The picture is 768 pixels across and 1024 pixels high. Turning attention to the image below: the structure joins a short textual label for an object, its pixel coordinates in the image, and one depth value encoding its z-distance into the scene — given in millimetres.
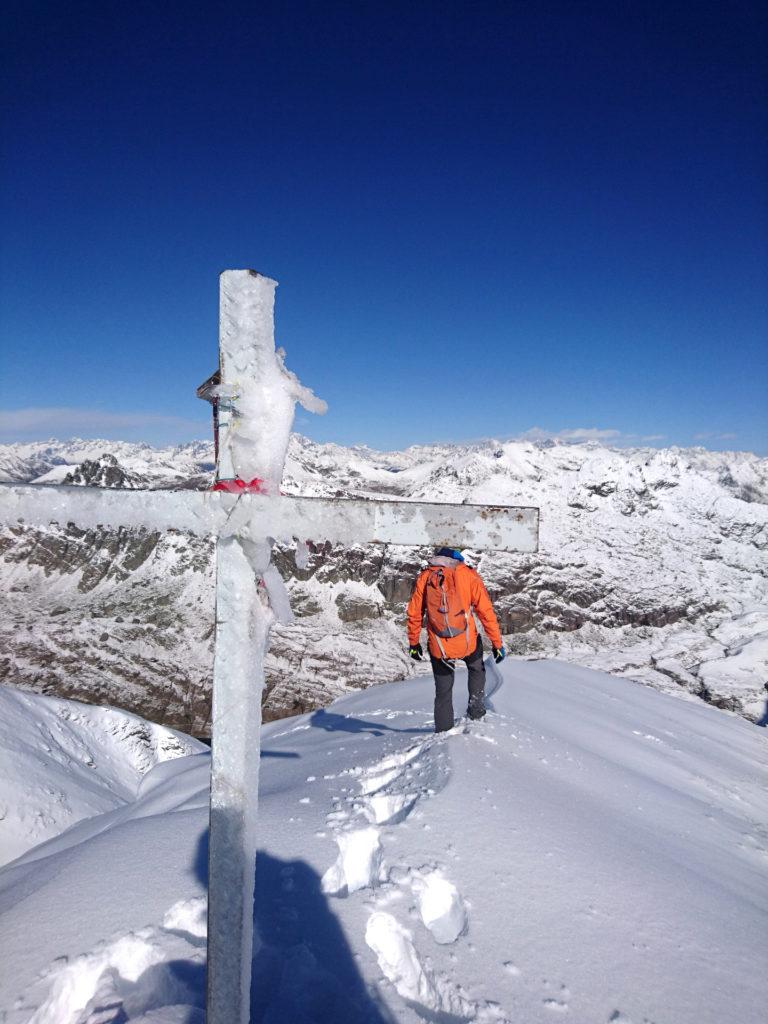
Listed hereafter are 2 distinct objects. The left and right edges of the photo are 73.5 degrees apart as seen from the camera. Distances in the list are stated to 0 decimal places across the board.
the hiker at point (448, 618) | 6637
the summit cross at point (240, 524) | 1817
